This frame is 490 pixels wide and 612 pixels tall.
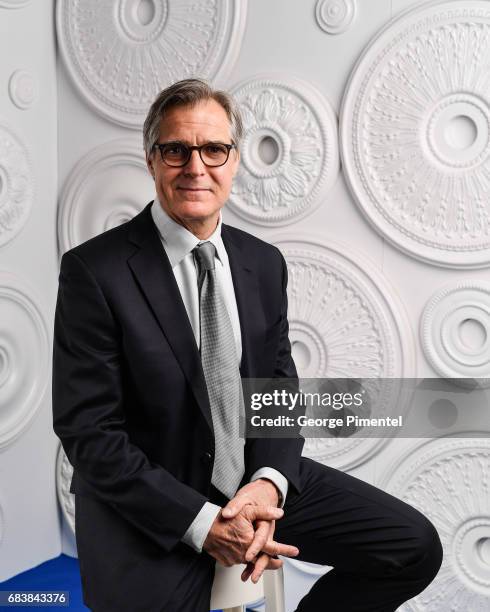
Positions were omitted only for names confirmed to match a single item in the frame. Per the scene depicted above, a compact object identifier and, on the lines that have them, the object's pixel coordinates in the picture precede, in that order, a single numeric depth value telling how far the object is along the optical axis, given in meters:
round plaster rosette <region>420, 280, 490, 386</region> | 2.15
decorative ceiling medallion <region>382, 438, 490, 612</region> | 2.21
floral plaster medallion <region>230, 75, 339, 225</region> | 2.28
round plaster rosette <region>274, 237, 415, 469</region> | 2.27
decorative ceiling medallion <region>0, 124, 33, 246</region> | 2.54
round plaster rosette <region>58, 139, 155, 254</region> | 2.61
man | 1.43
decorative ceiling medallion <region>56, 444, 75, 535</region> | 2.83
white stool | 1.50
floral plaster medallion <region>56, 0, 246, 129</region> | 2.41
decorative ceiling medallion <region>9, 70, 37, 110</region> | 2.57
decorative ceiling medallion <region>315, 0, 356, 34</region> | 2.20
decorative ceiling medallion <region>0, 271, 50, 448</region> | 2.59
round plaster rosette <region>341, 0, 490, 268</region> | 2.08
